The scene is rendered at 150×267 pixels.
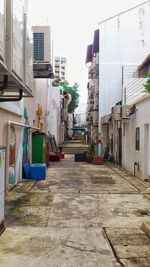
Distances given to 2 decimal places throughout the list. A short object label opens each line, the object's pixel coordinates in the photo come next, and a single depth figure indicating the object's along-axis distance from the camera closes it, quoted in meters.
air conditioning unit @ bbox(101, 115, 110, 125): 13.63
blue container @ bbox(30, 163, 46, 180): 7.74
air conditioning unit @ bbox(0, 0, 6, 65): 3.09
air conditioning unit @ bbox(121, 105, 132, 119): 8.80
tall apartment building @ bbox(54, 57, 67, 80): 80.81
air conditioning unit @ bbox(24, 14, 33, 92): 4.43
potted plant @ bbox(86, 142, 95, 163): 13.13
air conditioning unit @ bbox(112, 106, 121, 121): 9.30
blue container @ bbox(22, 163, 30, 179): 7.78
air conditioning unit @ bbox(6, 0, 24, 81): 3.38
